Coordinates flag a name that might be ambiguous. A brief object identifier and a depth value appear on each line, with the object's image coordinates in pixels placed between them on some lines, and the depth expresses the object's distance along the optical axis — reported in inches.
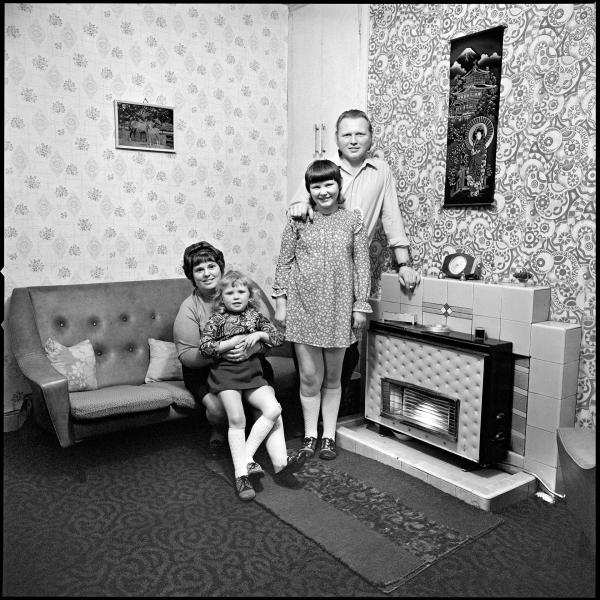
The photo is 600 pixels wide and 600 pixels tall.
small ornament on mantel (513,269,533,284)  105.7
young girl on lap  100.8
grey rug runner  79.4
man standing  120.6
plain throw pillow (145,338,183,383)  124.3
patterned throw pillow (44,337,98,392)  115.0
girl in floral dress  110.3
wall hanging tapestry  111.0
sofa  100.6
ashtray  110.5
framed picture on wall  132.6
